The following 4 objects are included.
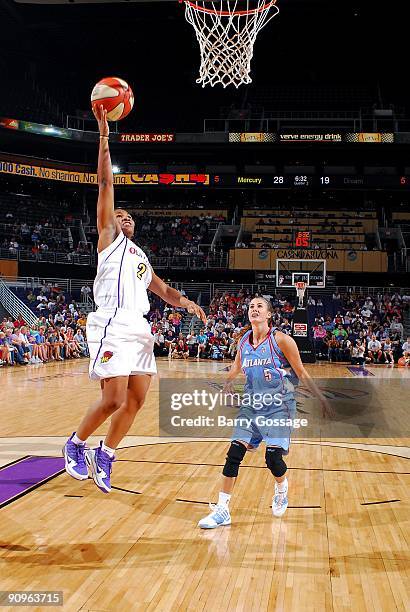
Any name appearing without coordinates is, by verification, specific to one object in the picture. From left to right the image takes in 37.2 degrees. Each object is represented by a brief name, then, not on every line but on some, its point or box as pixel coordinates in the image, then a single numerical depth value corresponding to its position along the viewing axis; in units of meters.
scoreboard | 30.45
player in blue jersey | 4.57
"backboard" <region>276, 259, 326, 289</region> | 23.19
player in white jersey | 4.05
